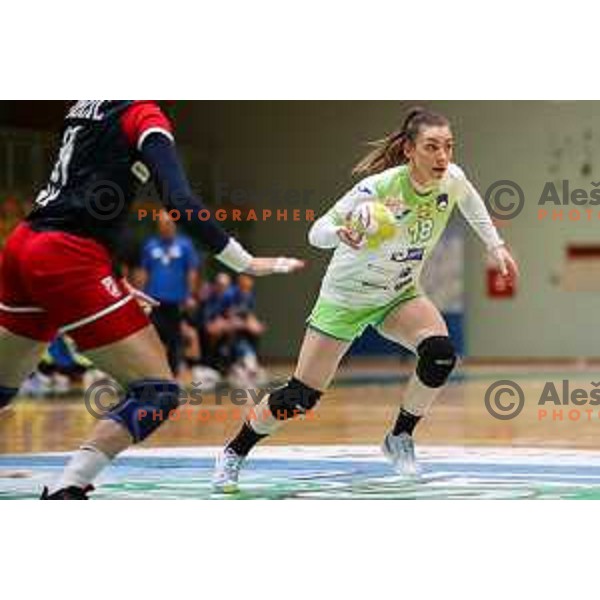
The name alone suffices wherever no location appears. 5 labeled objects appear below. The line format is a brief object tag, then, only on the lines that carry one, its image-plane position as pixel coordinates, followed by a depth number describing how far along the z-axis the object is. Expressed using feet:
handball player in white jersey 44.22
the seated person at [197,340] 108.93
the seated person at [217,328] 112.89
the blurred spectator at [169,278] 85.68
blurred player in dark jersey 36.97
